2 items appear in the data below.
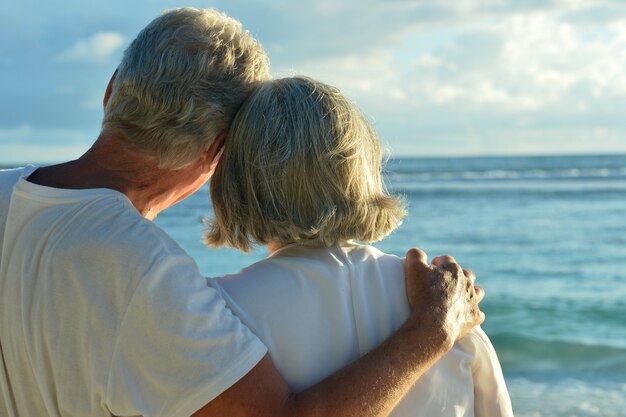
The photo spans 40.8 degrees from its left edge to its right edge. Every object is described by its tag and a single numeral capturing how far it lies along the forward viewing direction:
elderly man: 1.68
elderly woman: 1.84
